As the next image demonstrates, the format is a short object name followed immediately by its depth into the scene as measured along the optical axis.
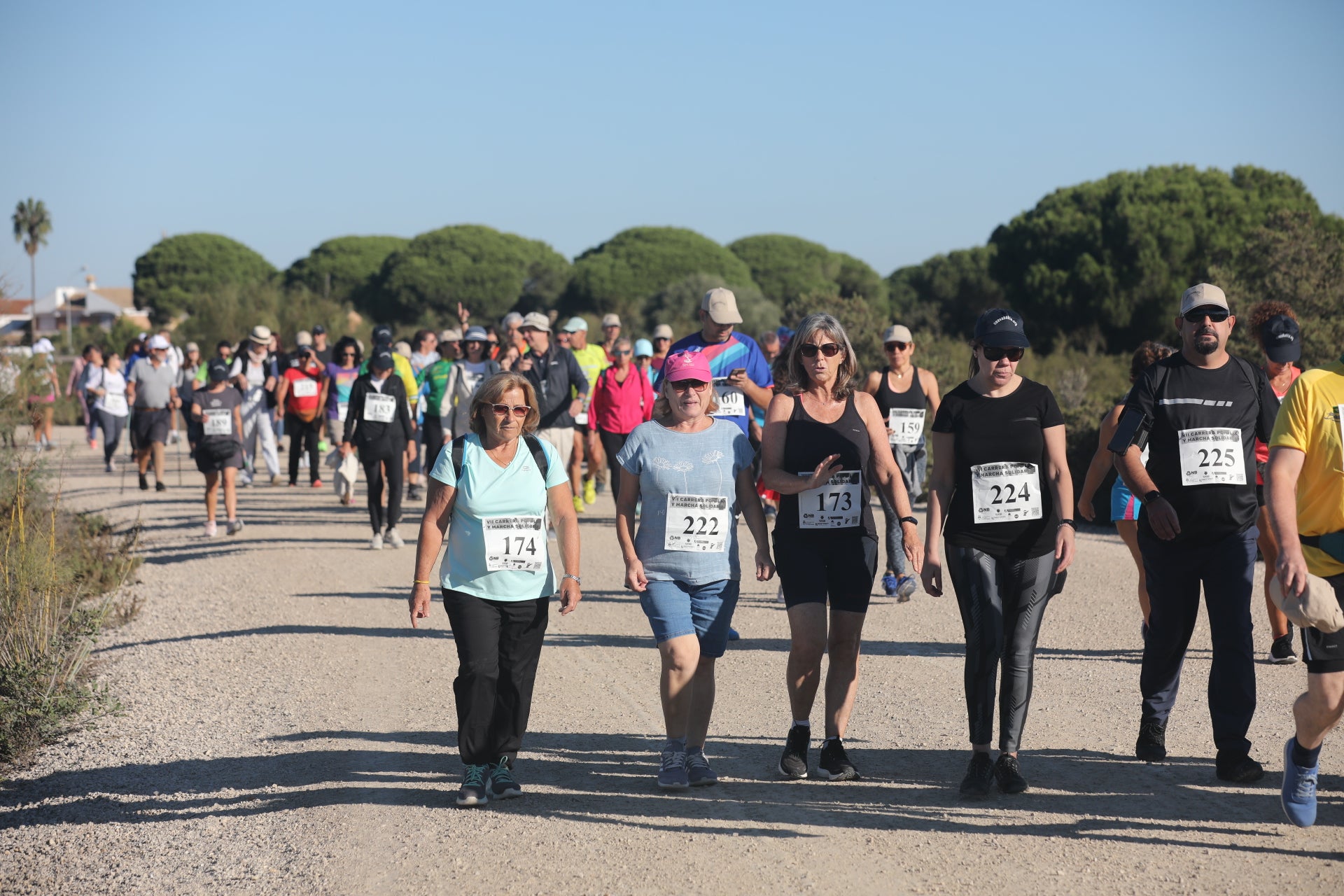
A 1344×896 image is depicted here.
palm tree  103.94
